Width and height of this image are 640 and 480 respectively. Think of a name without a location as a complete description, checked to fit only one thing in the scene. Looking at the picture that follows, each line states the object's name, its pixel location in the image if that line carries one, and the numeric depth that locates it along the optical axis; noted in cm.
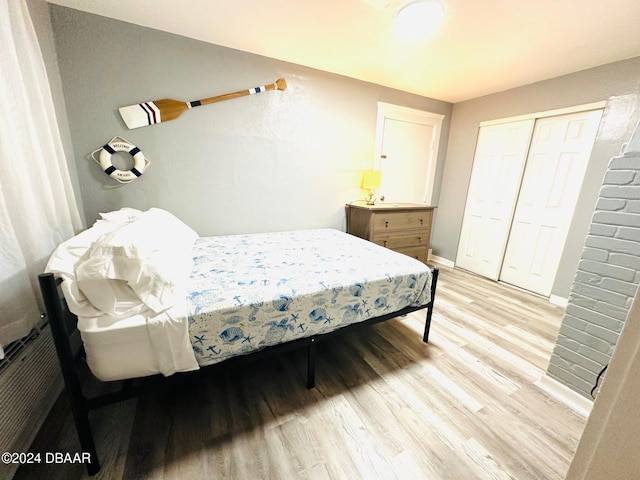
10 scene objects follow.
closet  253
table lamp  297
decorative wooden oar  199
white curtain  105
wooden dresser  272
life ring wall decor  195
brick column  119
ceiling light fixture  153
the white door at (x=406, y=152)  320
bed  101
